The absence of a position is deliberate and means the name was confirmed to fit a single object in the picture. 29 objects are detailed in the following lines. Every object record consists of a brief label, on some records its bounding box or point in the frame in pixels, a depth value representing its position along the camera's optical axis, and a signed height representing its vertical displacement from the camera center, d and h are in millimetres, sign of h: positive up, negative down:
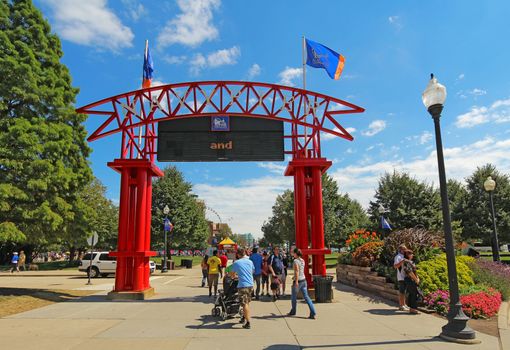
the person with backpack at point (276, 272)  12547 -1311
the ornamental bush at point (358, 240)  17338 -190
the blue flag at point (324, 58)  14469 +6903
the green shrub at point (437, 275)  11086 -1223
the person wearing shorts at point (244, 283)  8195 -1018
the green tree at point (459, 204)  35000 +2882
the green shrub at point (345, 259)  18334 -1140
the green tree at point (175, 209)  37969 +3110
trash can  12070 -1684
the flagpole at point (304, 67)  13920 +6722
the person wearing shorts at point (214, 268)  12945 -1058
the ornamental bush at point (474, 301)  9312 -1755
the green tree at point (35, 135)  12297 +3681
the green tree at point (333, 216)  38281 +2293
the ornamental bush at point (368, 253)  14984 -692
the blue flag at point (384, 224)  22359 +688
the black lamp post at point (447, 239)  7036 -100
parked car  25406 -1678
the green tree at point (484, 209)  32906 +2236
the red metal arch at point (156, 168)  12969 +2531
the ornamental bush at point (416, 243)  13094 -290
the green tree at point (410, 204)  30406 +2618
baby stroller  9133 -1562
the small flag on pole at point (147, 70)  15594 +7095
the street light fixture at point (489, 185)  16344 +2122
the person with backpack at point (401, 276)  10242 -1114
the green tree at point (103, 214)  40438 +3002
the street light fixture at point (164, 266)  28978 -2108
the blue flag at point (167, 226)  28578 +987
